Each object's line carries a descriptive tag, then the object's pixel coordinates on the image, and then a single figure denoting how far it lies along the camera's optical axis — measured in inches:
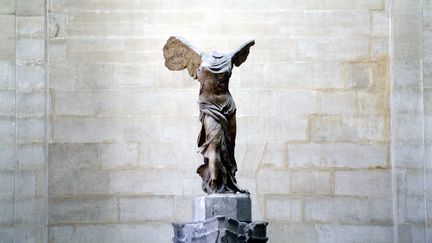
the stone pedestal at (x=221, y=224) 478.3
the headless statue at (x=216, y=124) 508.1
